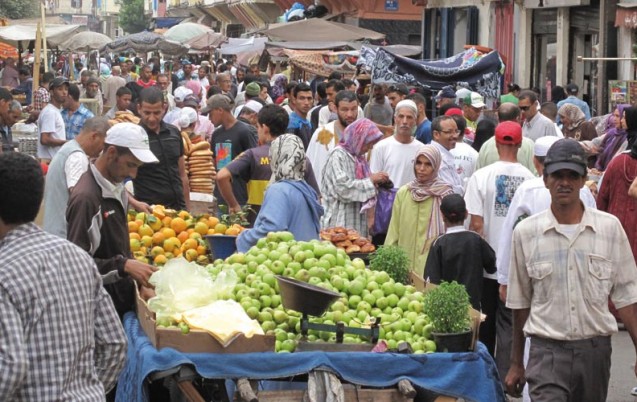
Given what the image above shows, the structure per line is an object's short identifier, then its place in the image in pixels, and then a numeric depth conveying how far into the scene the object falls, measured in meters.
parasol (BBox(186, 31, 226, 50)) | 43.66
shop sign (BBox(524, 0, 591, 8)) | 23.80
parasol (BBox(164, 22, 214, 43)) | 45.06
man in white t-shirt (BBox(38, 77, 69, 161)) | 15.22
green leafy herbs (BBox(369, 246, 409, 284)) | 7.51
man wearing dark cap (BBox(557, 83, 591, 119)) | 18.77
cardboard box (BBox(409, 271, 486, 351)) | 6.52
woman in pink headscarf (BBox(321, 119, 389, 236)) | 10.35
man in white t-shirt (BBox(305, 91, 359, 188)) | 12.30
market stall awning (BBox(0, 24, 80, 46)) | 35.59
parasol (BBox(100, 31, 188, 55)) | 42.56
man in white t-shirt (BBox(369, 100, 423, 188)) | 10.98
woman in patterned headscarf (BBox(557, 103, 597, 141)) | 15.62
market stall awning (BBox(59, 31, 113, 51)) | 45.66
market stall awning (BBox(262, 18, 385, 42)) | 28.20
